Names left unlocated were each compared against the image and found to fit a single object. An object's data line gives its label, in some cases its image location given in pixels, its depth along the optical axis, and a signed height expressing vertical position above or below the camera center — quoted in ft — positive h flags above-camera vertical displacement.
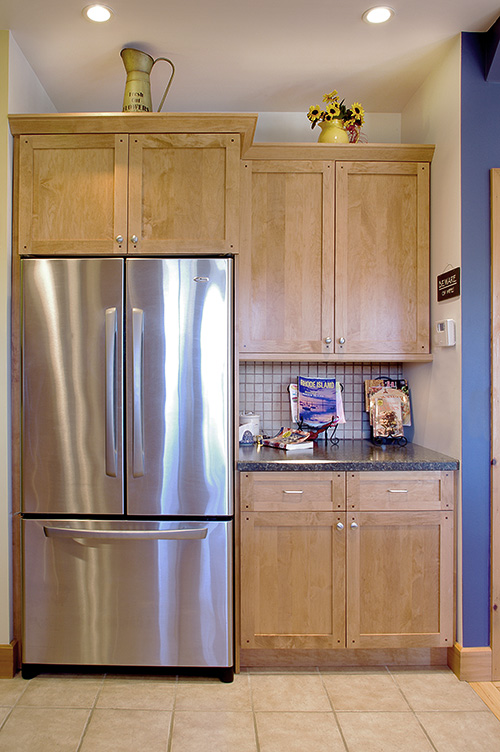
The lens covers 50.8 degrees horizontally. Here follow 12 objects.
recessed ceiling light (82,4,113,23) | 6.75 +4.65
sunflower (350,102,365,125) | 8.50 +4.16
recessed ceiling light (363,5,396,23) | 6.78 +4.66
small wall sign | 7.46 +1.26
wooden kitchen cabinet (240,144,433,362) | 8.30 +1.82
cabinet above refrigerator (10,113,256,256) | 7.39 +2.59
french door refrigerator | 7.18 -1.22
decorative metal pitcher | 7.74 +4.26
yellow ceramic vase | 8.44 +3.82
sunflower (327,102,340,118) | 8.43 +4.17
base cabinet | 7.40 -2.75
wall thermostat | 7.54 +0.54
